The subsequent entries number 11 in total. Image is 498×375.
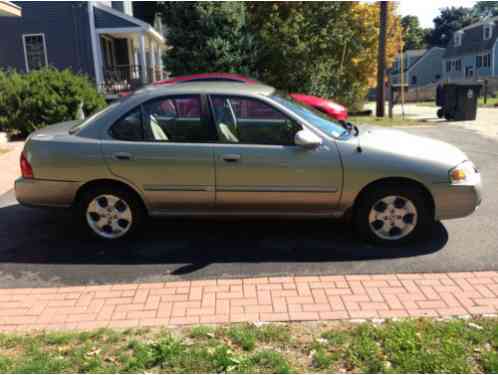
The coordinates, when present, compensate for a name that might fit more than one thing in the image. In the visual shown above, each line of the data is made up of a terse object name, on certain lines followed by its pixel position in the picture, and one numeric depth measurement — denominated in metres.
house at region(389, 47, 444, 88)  67.88
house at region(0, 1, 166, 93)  17.98
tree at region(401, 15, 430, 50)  90.19
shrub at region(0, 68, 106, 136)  12.71
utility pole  18.00
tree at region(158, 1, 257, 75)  16.47
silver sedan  4.60
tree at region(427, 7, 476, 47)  93.81
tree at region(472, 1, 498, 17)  99.69
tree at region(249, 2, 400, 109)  18.41
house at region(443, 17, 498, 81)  50.50
